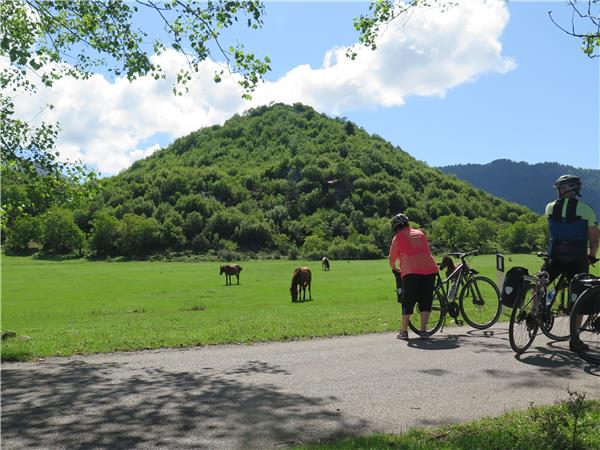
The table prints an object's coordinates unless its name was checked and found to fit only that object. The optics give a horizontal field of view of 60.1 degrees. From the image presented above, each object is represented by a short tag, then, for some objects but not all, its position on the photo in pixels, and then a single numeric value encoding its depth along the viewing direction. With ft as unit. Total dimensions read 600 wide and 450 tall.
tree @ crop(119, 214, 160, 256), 433.07
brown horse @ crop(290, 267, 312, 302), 87.56
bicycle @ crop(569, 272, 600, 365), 24.43
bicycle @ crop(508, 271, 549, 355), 26.30
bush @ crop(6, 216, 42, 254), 384.23
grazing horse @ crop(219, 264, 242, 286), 139.33
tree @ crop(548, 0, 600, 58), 27.62
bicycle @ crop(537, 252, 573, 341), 27.68
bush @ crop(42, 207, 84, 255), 406.41
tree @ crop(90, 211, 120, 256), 421.59
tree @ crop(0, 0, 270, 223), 30.86
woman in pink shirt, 32.17
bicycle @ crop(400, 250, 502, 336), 34.73
